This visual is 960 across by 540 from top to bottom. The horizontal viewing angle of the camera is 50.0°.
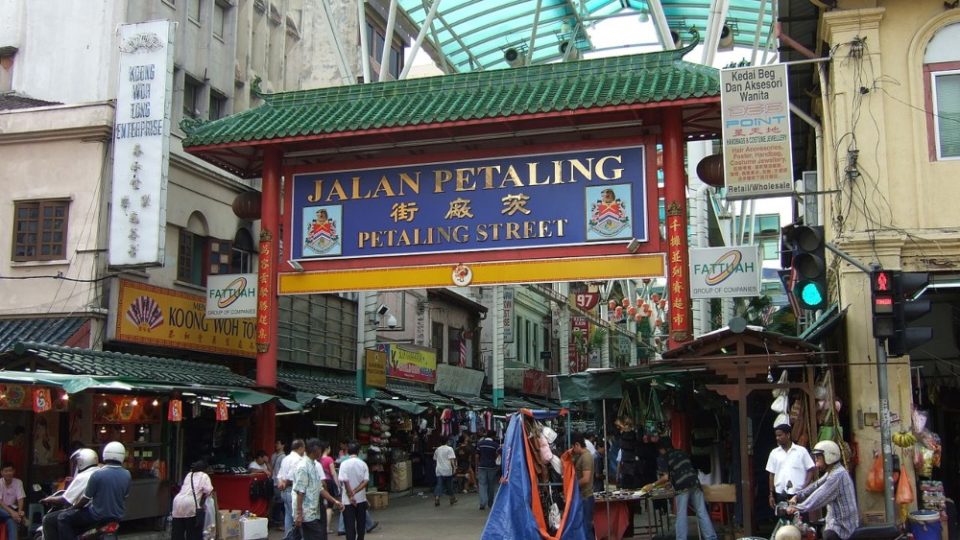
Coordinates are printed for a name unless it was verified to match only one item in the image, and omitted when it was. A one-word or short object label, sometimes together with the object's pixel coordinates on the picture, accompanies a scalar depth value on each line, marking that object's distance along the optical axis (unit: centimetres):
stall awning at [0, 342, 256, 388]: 1680
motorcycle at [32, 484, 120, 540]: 1168
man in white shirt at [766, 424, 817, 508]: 1315
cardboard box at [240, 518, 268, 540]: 1708
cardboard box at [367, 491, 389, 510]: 2473
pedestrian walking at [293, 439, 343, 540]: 1358
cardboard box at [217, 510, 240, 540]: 1681
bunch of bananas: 1328
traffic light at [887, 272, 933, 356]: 1119
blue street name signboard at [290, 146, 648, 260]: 1923
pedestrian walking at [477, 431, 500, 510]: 2259
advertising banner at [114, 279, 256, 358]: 2122
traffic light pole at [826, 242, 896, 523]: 1143
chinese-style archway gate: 1884
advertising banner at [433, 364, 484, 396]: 3706
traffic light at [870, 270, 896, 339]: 1117
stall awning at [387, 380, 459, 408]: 3097
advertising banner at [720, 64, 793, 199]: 1523
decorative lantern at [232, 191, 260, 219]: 2194
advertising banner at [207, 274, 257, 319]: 2139
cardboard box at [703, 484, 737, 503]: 1659
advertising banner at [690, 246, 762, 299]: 1817
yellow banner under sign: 1888
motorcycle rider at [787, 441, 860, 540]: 1112
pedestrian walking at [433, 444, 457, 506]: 2602
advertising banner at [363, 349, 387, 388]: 2819
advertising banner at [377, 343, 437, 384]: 3228
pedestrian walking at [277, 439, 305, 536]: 1416
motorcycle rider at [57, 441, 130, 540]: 1157
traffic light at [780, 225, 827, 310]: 1168
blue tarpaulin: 1442
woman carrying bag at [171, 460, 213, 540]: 1520
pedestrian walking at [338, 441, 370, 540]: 1566
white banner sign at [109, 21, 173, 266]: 2038
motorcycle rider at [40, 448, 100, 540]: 1180
